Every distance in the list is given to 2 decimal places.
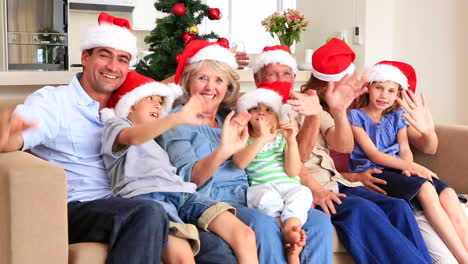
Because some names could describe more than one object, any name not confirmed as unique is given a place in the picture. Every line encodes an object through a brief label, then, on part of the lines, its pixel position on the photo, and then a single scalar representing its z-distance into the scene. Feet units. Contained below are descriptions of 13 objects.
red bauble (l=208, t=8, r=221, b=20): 10.24
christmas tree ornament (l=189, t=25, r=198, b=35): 9.78
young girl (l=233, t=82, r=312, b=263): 6.54
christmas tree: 9.84
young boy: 5.86
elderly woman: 6.38
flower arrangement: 13.89
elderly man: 7.27
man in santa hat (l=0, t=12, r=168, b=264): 5.48
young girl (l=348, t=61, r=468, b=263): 7.39
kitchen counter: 9.58
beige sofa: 5.02
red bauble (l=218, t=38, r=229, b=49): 8.18
